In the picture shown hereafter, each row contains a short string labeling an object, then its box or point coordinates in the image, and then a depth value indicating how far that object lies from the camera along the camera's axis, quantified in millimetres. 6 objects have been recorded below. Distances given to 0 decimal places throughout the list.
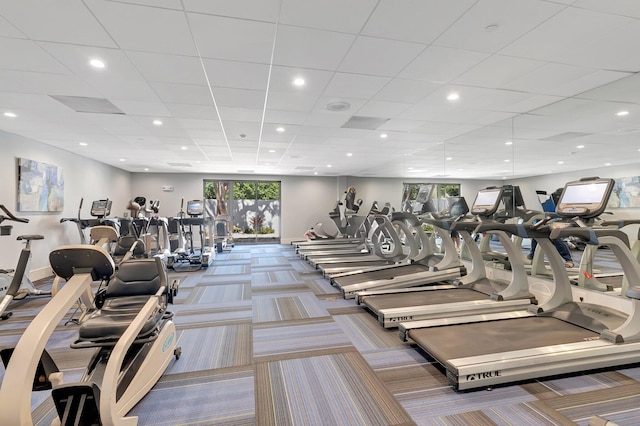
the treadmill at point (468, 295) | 3268
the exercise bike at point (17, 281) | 3393
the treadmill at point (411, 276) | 4414
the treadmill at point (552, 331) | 2154
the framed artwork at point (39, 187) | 5195
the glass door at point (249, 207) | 11070
